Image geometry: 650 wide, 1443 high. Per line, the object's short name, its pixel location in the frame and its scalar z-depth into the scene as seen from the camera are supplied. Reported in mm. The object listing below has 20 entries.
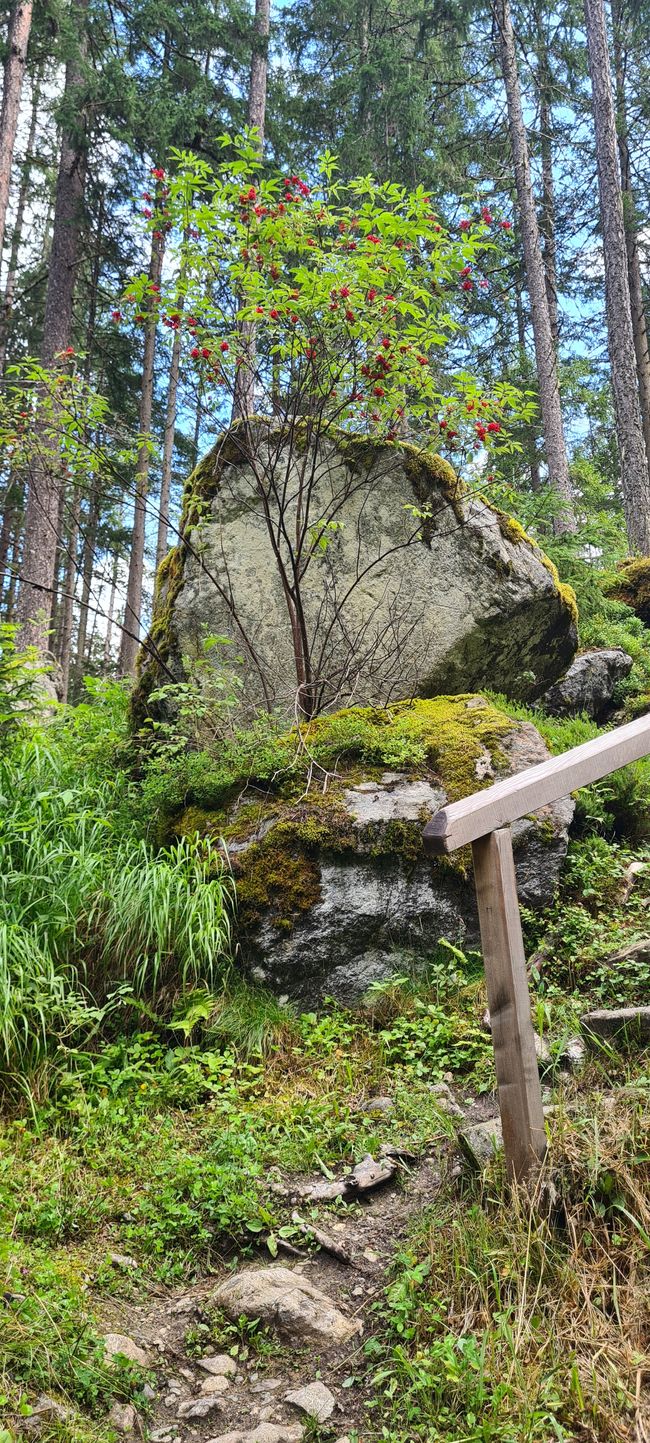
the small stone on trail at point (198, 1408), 2240
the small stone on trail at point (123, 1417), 2145
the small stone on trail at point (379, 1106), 3523
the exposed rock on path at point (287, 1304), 2469
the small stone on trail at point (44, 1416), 2016
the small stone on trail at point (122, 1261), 2754
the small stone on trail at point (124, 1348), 2367
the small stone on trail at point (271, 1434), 2107
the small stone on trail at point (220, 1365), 2398
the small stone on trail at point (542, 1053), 3029
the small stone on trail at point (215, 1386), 2338
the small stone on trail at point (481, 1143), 2617
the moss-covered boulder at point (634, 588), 9586
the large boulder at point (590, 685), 7285
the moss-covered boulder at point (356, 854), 4355
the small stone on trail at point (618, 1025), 2996
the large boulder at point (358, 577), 6363
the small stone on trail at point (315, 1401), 2176
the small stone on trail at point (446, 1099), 3371
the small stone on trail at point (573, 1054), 3023
